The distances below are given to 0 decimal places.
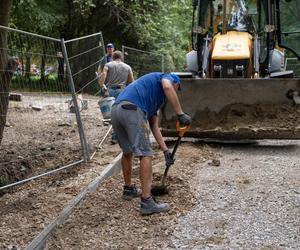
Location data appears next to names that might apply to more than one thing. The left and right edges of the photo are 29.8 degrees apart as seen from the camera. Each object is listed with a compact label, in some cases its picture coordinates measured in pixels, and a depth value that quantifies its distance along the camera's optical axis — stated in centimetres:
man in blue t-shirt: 584
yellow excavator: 941
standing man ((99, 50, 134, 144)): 1037
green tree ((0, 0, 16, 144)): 701
